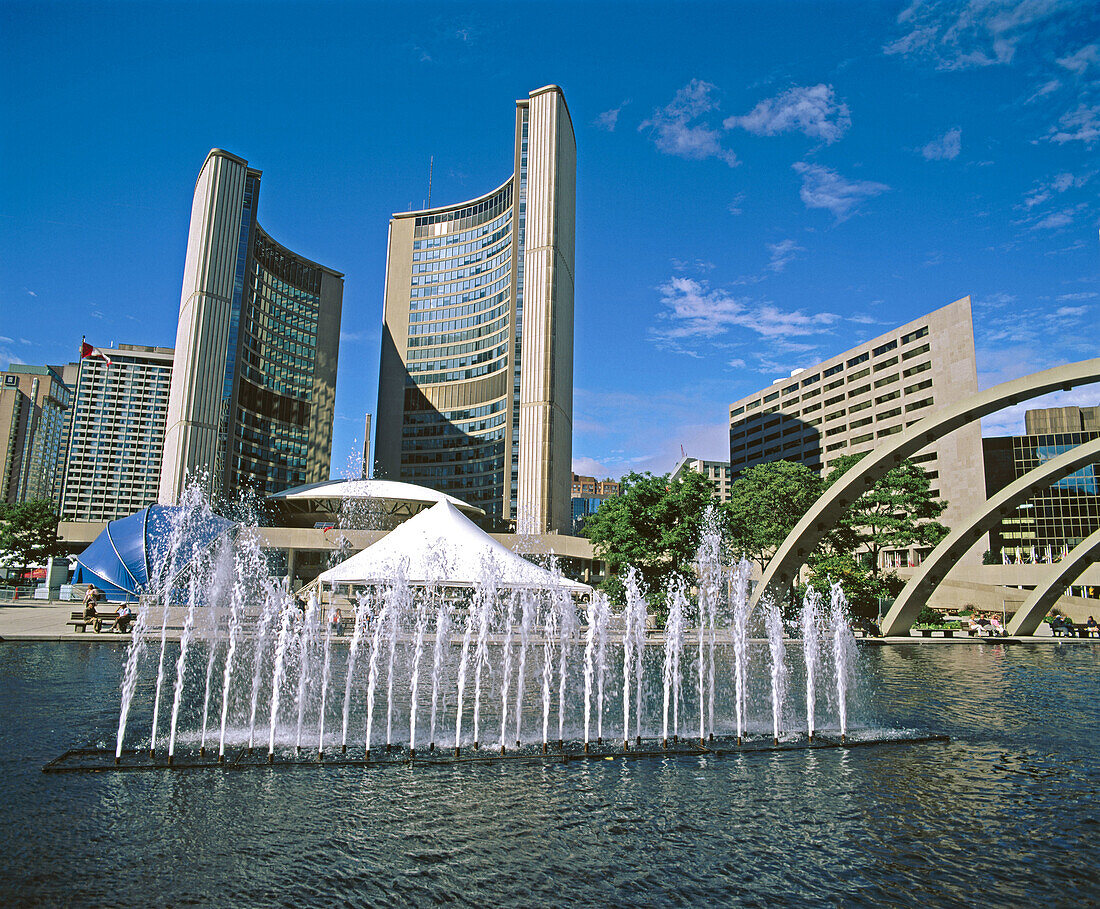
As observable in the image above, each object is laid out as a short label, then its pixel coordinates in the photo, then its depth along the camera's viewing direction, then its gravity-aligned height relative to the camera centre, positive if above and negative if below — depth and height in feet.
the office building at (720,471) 556.10 +106.47
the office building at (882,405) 222.89 +77.31
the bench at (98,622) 78.12 -2.74
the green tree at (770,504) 129.49 +18.24
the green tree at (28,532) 153.99 +12.78
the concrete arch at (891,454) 85.15 +20.28
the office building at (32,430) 444.14 +103.10
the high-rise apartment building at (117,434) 461.78 +100.23
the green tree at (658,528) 113.80 +11.87
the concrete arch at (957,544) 105.60 +9.95
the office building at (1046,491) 232.32 +38.70
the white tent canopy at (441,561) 84.17 +4.86
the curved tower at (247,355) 206.39 +85.73
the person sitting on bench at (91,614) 78.12 -1.86
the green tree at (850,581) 111.86 +4.57
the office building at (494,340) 239.30 +100.45
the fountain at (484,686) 35.32 -5.70
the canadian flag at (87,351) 217.97 +70.28
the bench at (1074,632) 117.60 -2.34
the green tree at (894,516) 118.73 +15.38
